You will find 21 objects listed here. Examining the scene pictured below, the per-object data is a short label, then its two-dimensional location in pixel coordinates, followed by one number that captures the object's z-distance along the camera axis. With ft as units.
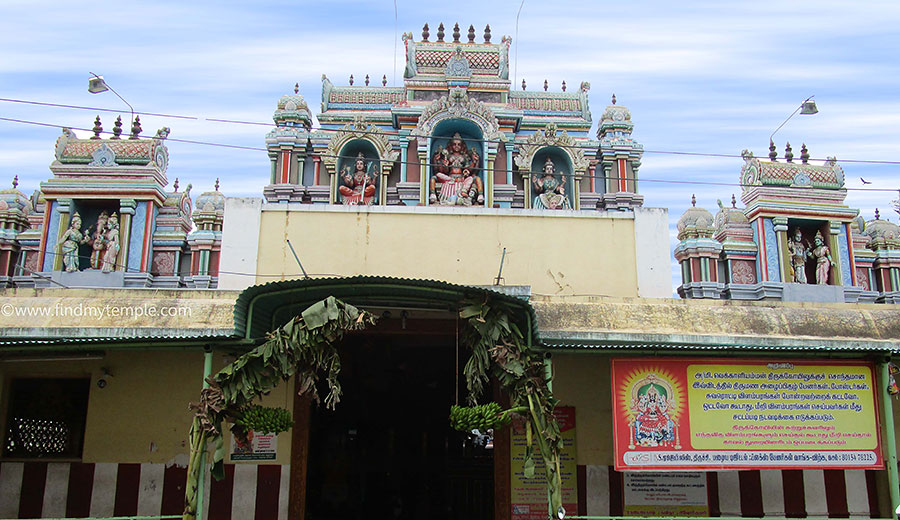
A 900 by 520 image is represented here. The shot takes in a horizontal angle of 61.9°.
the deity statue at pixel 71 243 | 60.64
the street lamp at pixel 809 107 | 49.34
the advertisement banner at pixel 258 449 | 31.04
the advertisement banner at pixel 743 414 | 27.45
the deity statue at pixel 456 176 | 57.41
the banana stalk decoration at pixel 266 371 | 24.07
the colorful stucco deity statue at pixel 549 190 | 60.80
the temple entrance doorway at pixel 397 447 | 39.37
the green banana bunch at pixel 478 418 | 24.67
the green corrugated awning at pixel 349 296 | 24.76
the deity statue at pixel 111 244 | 61.11
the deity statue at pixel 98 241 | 61.46
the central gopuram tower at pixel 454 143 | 60.08
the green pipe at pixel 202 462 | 24.17
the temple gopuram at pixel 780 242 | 66.33
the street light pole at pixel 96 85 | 48.70
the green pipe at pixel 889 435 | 26.32
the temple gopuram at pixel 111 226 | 61.52
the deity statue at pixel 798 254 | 66.80
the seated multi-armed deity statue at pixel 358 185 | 61.62
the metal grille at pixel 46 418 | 31.99
